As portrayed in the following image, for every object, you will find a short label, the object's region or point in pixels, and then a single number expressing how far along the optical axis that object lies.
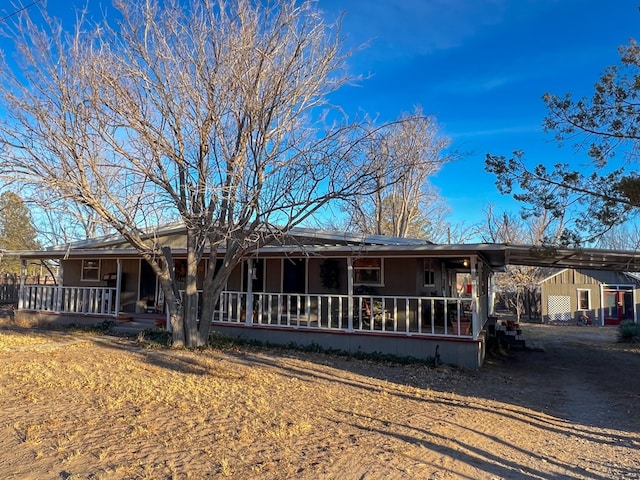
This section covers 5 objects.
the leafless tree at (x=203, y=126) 8.95
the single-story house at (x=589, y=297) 27.67
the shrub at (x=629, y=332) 17.87
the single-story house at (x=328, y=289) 11.09
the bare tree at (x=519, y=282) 29.95
